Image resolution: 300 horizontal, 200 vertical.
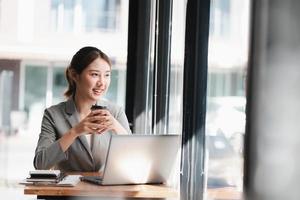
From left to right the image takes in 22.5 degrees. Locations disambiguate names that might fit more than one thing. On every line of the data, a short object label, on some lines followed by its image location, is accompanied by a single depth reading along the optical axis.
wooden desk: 3.24
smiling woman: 3.69
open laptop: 3.31
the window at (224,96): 2.37
